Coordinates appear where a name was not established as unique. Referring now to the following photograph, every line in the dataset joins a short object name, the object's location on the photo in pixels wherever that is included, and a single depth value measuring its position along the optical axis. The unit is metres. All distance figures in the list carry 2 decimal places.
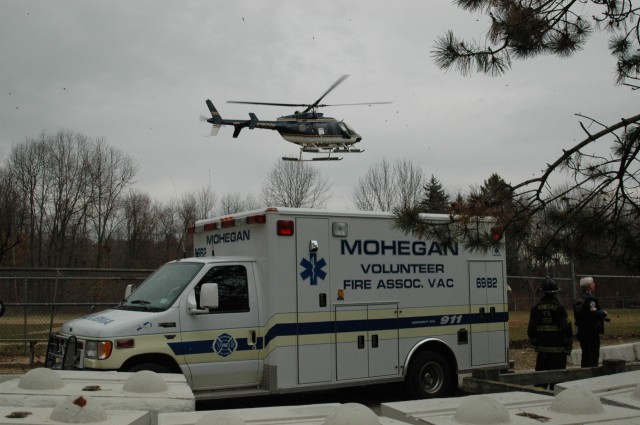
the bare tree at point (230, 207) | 50.28
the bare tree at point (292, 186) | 44.25
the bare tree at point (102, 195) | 52.91
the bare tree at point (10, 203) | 49.34
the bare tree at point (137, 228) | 54.72
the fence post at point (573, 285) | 15.73
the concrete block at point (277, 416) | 3.15
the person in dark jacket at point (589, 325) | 10.05
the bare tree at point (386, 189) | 44.85
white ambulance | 7.98
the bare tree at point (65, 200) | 51.81
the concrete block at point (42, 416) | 2.99
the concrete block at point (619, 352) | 11.61
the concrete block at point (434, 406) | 3.46
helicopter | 23.50
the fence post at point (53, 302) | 12.93
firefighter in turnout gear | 8.59
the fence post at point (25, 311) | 12.86
